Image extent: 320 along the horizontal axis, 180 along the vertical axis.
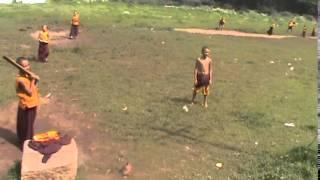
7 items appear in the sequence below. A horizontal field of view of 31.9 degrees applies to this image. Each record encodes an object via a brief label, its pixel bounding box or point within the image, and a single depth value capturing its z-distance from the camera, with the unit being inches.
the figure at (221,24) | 1203.9
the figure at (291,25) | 1316.3
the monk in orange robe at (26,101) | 377.7
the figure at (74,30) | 903.4
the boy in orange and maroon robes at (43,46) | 681.7
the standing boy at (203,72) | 507.2
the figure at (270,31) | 1217.8
